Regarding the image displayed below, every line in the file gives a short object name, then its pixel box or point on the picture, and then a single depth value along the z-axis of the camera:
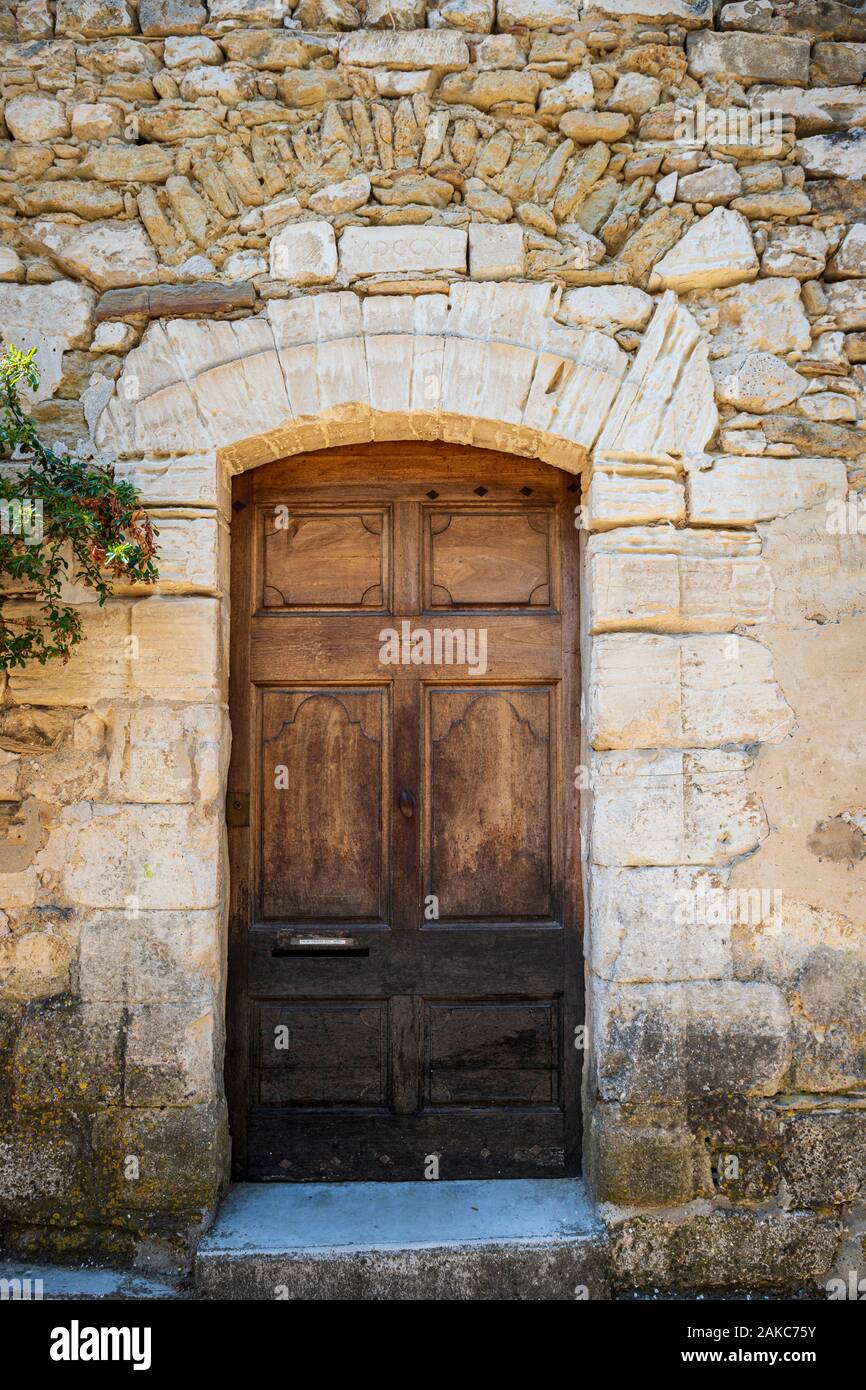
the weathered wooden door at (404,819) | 2.86
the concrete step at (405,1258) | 2.51
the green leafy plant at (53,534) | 2.33
